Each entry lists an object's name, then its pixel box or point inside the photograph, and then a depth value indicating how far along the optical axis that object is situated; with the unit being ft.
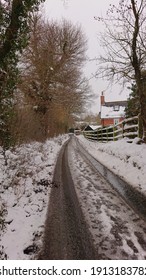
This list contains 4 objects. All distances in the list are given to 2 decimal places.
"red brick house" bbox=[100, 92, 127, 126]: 186.09
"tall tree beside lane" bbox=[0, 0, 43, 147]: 19.92
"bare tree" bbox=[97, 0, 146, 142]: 32.37
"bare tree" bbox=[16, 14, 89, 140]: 68.03
